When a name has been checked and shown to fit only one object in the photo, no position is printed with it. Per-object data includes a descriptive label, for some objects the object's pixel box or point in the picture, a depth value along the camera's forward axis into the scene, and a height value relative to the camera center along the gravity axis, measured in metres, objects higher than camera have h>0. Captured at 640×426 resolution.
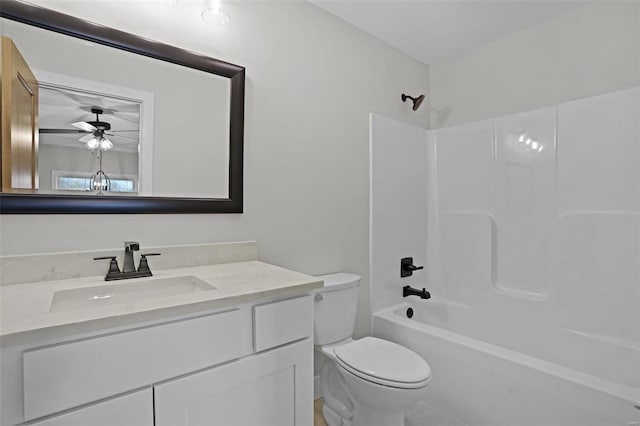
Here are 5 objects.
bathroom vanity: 0.75 -0.36
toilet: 1.44 -0.68
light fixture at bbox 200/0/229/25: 1.45 +0.87
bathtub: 1.37 -0.76
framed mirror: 1.20 +0.36
